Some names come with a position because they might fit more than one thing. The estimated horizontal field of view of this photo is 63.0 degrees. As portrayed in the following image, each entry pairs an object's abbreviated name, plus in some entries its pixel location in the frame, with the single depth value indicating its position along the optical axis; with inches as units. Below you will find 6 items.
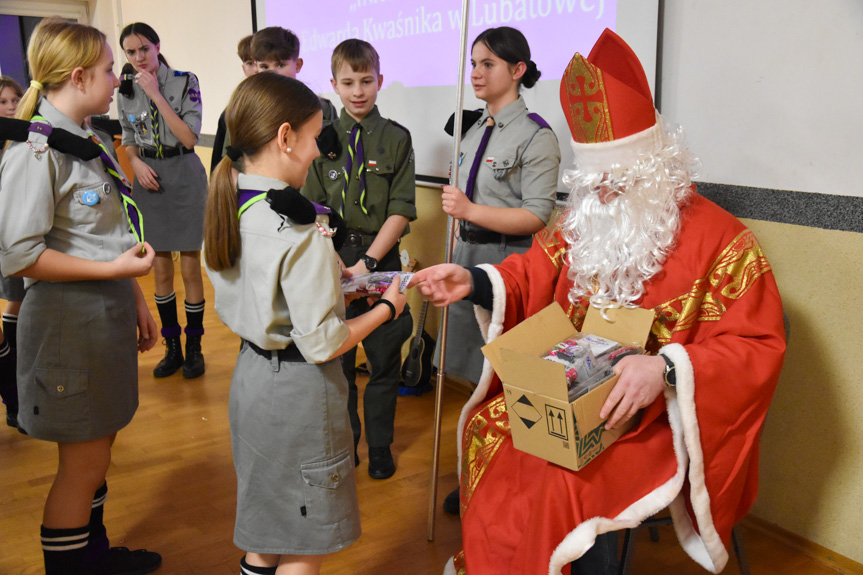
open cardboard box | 55.2
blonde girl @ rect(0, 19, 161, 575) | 66.7
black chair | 67.5
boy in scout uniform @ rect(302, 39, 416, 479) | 104.0
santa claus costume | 62.1
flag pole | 83.4
